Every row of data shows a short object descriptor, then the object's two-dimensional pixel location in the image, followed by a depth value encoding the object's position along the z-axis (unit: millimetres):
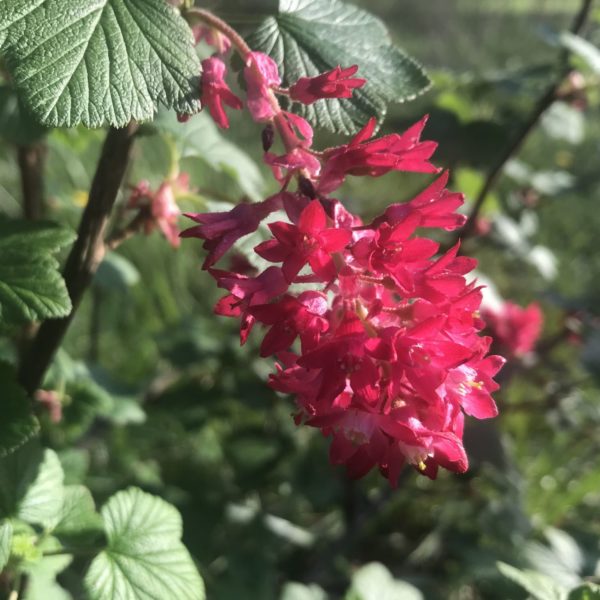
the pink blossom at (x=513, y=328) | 316
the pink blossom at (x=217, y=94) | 125
